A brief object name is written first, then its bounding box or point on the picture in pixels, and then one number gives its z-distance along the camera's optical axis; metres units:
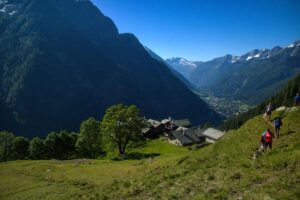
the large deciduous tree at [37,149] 99.75
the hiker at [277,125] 30.86
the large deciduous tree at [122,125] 79.94
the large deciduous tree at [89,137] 93.88
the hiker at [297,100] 38.28
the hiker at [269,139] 27.58
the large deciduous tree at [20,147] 103.12
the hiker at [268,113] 36.22
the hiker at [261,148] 28.42
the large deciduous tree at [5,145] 103.06
